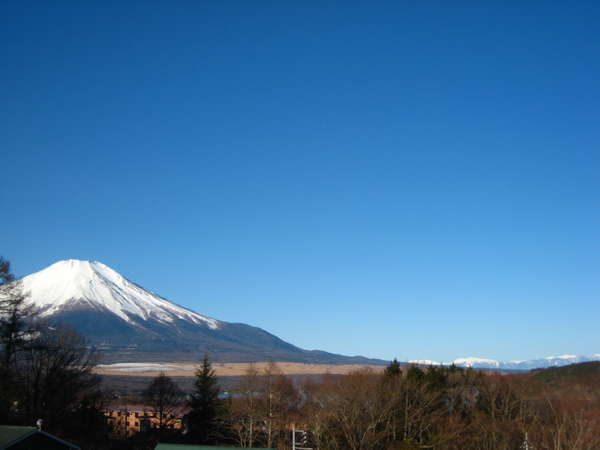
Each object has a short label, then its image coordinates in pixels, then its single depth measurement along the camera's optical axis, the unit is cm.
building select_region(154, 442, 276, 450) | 3672
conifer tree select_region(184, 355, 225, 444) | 6366
